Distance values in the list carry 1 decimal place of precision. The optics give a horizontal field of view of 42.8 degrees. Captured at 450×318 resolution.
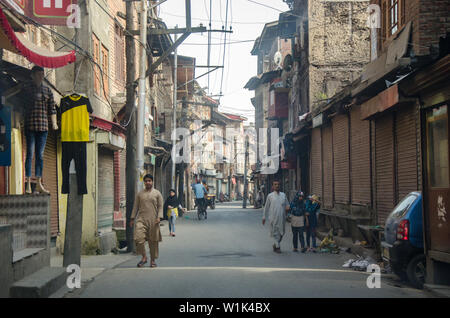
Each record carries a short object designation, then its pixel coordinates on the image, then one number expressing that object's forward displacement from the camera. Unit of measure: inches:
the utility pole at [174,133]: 1306.6
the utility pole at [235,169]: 3586.1
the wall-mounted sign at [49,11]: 496.1
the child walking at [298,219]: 630.5
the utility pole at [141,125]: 621.3
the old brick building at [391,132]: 379.6
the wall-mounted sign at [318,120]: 887.7
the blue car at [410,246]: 403.2
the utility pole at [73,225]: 406.0
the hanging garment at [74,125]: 430.0
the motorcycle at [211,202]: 1823.3
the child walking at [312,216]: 647.1
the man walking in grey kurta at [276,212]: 620.1
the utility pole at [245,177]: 2046.8
